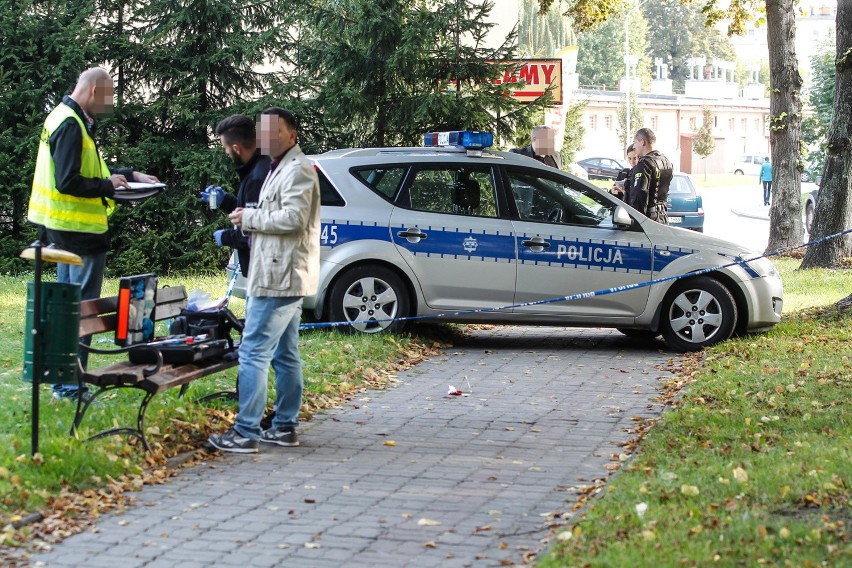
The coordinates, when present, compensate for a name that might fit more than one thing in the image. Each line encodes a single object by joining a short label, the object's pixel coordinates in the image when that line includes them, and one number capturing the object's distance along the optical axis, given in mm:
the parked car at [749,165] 89500
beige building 87062
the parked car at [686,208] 27859
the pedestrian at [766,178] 48375
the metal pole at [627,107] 75875
